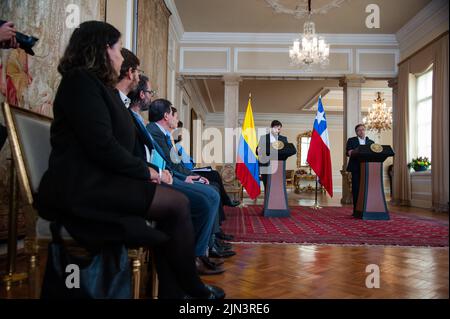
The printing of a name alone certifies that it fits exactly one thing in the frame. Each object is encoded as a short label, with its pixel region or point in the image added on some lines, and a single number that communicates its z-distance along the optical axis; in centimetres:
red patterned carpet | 303
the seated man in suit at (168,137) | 237
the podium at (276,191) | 472
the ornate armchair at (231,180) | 671
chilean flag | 589
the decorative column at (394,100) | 764
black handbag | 111
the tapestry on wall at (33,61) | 224
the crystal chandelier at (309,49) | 592
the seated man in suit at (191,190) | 171
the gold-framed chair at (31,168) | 128
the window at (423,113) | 669
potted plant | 656
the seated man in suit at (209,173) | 335
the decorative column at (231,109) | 753
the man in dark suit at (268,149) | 468
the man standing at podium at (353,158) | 534
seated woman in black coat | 113
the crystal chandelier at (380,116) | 990
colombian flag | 608
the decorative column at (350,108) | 754
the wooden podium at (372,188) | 459
